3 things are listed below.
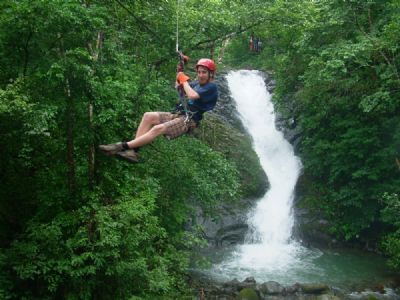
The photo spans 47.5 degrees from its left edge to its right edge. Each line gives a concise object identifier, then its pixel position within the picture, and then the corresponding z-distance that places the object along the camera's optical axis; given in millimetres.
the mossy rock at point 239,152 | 17266
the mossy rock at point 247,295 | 11078
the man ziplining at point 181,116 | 6008
